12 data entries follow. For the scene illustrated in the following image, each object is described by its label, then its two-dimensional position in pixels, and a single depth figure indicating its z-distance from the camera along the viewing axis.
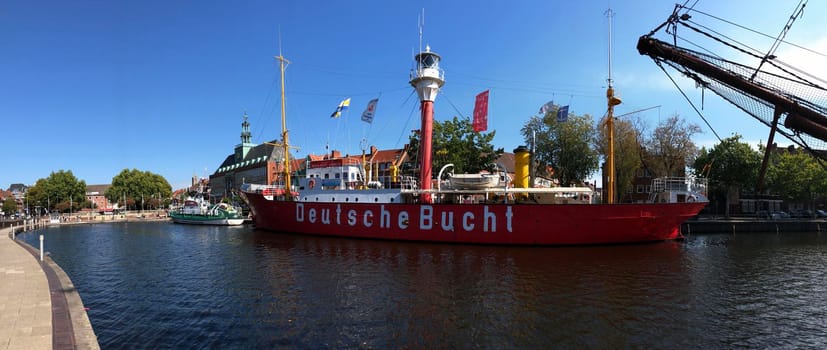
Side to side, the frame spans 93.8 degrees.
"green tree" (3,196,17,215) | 98.25
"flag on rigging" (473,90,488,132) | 25.47
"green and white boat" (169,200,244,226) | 48.53
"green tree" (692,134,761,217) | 45.88
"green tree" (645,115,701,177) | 44.41
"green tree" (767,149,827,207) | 46.53
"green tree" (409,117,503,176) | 39.06
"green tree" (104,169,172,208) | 89.81
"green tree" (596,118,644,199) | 41.94
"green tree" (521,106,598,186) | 43.16
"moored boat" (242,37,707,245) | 23.09
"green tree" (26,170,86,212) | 81.81
